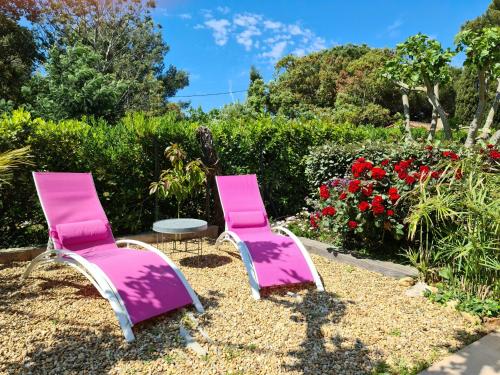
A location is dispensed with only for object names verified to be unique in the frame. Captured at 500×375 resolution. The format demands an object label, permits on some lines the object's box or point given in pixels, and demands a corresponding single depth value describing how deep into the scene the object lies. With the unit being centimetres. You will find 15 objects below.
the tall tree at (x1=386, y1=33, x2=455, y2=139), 703
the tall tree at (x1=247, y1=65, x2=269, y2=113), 2593
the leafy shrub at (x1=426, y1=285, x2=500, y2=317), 363
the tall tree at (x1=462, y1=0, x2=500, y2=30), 2730
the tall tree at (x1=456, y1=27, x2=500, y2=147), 654
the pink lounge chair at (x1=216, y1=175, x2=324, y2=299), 422
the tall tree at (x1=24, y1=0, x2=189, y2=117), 2575
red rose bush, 475
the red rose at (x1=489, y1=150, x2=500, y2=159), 500
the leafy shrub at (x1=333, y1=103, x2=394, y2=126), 2231
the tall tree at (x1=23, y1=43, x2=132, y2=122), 1154
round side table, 477
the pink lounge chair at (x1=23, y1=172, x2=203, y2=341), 327
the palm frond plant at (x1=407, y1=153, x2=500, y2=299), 377
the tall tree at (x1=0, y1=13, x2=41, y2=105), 1848
